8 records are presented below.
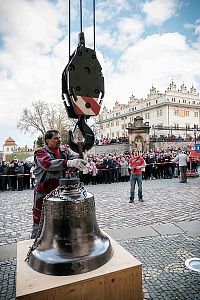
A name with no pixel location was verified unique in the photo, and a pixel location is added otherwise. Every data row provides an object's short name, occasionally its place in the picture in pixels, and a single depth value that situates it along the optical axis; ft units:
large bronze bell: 7.38
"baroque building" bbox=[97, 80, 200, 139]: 221.87
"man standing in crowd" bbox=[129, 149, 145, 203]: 30.81
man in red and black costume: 10.41
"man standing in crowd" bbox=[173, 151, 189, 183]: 49.03
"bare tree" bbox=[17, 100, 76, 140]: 172.76
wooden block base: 6.64
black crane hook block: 7.73
